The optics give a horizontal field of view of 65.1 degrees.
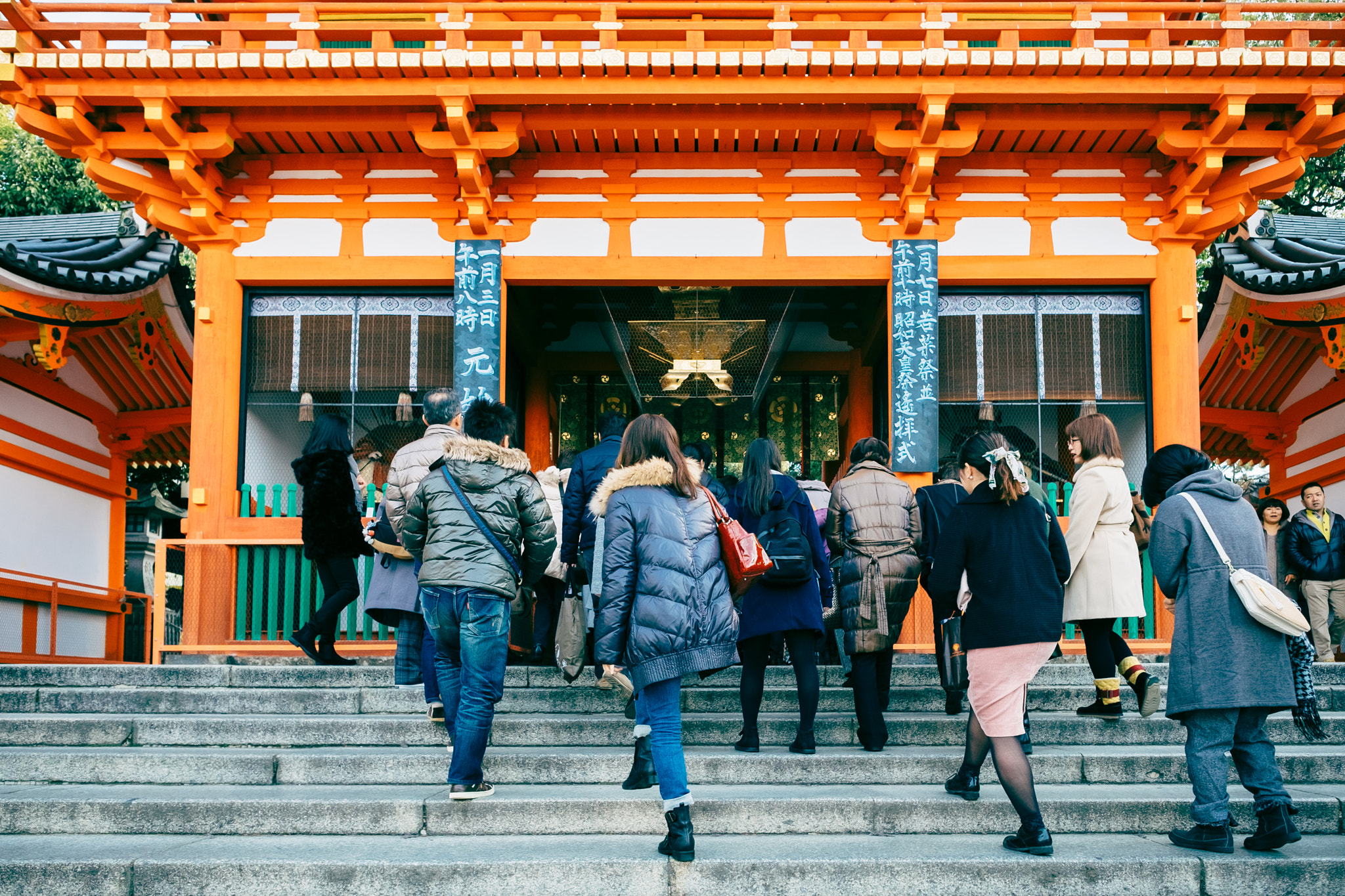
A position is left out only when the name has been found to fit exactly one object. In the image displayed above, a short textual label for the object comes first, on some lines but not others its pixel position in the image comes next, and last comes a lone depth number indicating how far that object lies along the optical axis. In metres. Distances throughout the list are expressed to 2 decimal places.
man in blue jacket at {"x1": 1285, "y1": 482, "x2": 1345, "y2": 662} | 8.84
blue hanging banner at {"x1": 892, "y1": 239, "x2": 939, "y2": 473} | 8.27
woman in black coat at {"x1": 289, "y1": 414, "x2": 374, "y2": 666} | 6.72
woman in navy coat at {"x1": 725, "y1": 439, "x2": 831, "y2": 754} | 5.40
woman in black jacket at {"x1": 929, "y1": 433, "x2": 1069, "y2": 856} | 4.14
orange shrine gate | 7.58
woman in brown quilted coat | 5.44
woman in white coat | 5.43
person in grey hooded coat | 4.25
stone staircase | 4.18
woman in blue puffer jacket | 4.08
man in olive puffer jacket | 4.59
